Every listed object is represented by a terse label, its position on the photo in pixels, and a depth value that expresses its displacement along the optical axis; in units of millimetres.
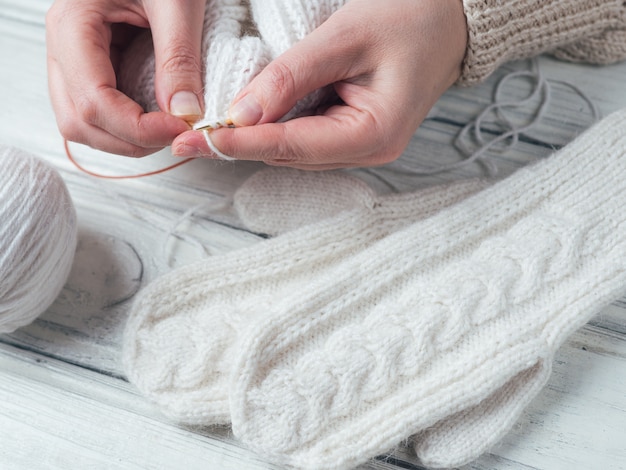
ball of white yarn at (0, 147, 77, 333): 474
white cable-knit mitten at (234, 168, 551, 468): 530
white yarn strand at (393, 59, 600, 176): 545
